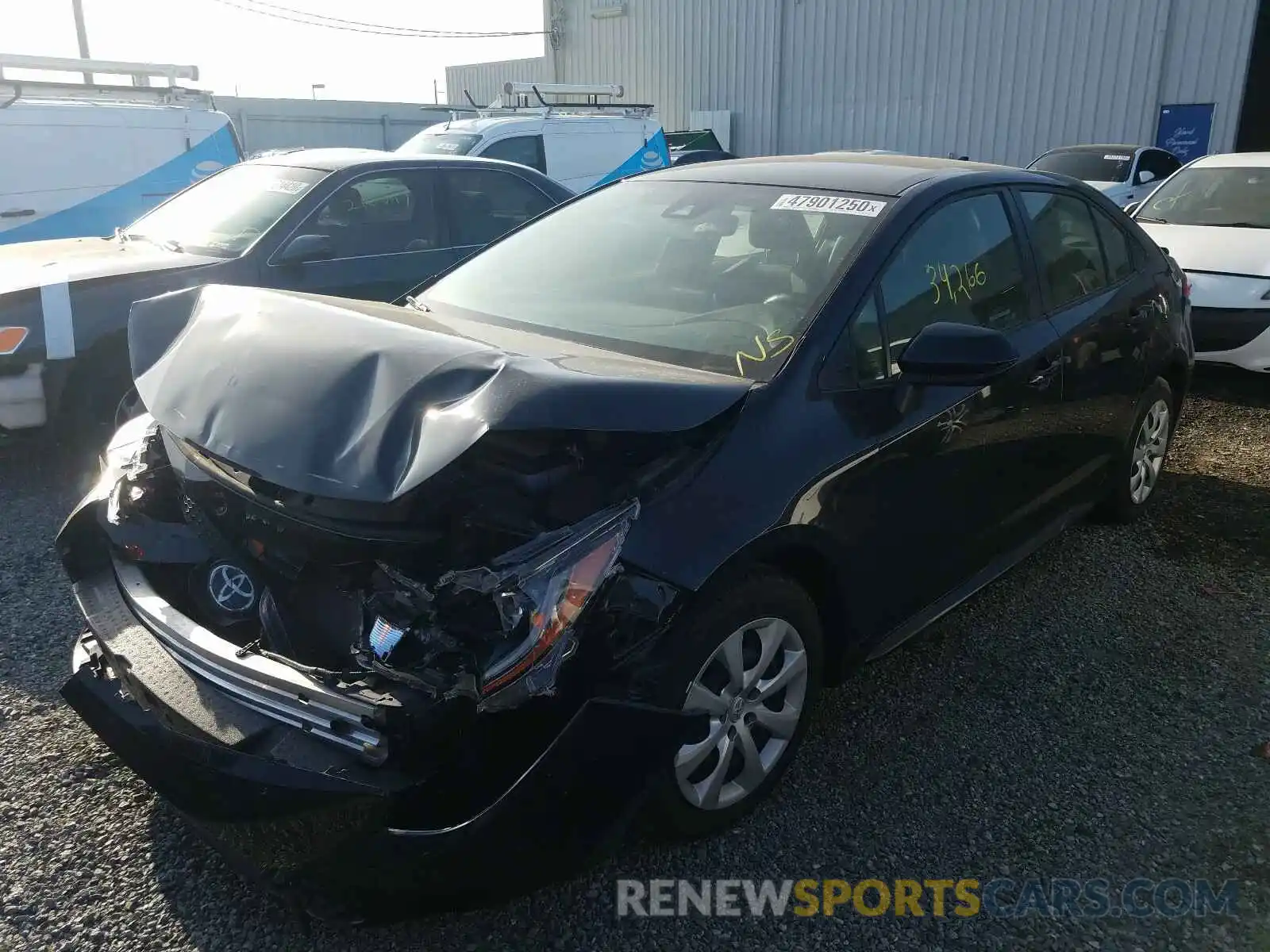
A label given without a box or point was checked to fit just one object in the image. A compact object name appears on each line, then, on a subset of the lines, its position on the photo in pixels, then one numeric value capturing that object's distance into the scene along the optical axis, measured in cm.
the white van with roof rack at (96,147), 812
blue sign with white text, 1518
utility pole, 1989
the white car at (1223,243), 655
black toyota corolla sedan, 192
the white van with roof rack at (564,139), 1098
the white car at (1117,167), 1220
